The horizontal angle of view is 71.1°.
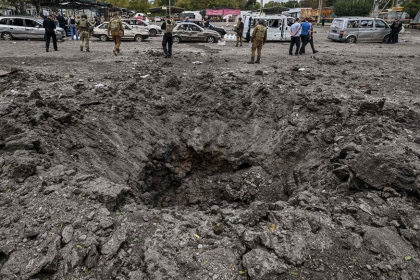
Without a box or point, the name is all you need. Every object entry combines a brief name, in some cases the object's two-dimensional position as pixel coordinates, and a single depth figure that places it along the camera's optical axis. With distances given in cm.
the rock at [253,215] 352
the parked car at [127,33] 1816
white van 1892
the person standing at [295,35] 1245
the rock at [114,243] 300
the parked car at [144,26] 2006
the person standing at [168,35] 1146
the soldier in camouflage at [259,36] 1028
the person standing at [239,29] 1631
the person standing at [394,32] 1808
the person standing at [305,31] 1234
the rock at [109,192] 373
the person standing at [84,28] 1241
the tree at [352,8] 3991
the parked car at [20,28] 1686
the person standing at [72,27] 1874
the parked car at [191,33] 1783
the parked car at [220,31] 2148
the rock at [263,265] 282
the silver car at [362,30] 1830
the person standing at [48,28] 1182
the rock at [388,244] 297
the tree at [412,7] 3328
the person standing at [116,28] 1138
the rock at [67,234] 308
